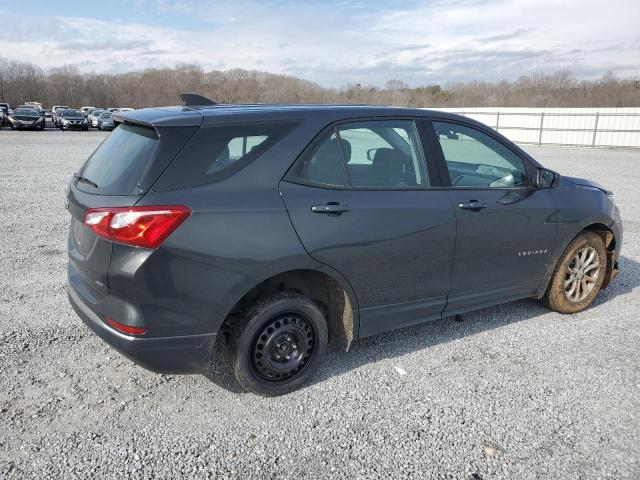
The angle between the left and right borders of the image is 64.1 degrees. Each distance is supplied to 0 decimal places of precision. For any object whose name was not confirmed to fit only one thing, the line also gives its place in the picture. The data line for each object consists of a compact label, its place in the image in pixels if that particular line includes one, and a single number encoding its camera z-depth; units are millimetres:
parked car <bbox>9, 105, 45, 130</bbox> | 32750
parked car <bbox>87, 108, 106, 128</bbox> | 39788
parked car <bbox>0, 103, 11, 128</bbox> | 34919
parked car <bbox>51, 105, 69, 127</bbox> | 37975
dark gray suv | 2789
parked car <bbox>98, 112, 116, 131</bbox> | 38419
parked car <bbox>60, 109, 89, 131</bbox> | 36562
